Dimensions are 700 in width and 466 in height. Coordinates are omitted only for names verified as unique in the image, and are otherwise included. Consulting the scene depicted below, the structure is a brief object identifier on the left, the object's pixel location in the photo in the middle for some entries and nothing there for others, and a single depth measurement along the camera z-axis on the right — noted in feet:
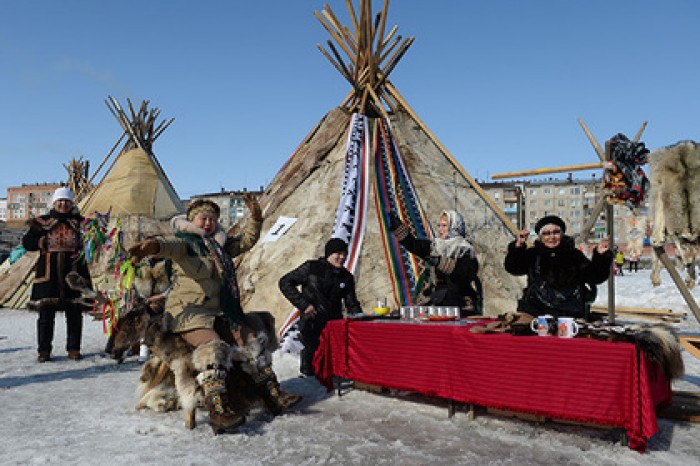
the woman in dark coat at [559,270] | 12.23
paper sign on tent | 23.86
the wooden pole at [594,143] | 14.07
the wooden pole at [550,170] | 14.04
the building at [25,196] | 238.07
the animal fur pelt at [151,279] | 14.61
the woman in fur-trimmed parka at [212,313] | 11.06
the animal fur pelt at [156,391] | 12.79
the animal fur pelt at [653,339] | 9.30
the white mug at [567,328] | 10.16
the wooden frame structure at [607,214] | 13.52
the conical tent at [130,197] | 36.96
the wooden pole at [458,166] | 25.54
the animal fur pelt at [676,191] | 14.49
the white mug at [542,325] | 10.53
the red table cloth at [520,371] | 9.35
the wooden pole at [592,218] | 13.78
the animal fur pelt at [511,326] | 10.77
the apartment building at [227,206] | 209.67
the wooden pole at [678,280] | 13.52
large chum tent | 22.38
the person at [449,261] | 15.06
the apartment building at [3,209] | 280.92
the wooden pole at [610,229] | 13.33
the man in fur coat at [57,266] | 19.39
